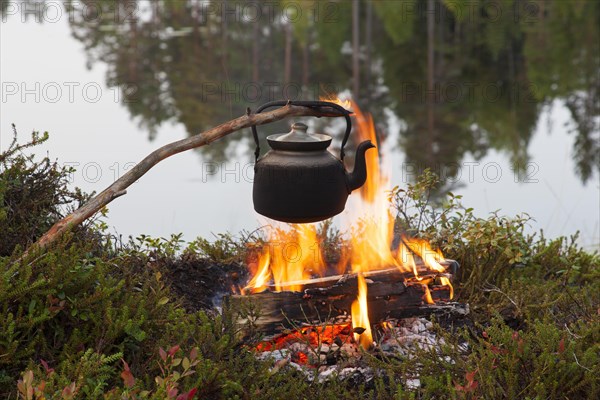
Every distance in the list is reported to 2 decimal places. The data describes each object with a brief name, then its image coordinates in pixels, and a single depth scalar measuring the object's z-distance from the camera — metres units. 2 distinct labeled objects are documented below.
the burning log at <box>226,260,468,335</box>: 4.88
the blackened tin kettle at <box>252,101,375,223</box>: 4.52
